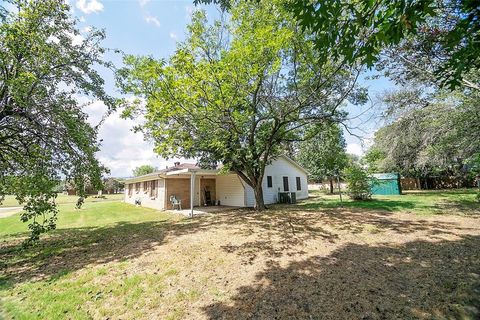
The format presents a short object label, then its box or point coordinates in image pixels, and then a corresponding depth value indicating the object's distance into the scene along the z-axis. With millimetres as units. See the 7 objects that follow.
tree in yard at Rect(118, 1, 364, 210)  8695
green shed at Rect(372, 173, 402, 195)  19469
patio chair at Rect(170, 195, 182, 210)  16031
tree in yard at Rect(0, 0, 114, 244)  6809
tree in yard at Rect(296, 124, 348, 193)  25984
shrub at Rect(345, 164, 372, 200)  15688
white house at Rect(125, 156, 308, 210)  16578
